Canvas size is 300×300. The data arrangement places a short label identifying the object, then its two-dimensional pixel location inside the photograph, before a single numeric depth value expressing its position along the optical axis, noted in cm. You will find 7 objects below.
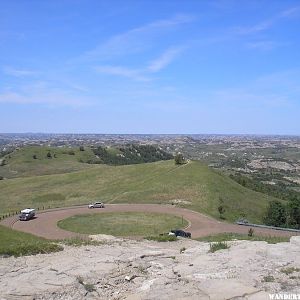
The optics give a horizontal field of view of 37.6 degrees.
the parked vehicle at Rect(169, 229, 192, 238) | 4225
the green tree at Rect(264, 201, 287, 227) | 6234
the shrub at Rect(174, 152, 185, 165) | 9676
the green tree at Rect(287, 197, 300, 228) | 6350
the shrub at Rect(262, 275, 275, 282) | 1581
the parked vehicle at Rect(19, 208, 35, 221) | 5996
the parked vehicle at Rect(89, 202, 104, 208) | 6941
